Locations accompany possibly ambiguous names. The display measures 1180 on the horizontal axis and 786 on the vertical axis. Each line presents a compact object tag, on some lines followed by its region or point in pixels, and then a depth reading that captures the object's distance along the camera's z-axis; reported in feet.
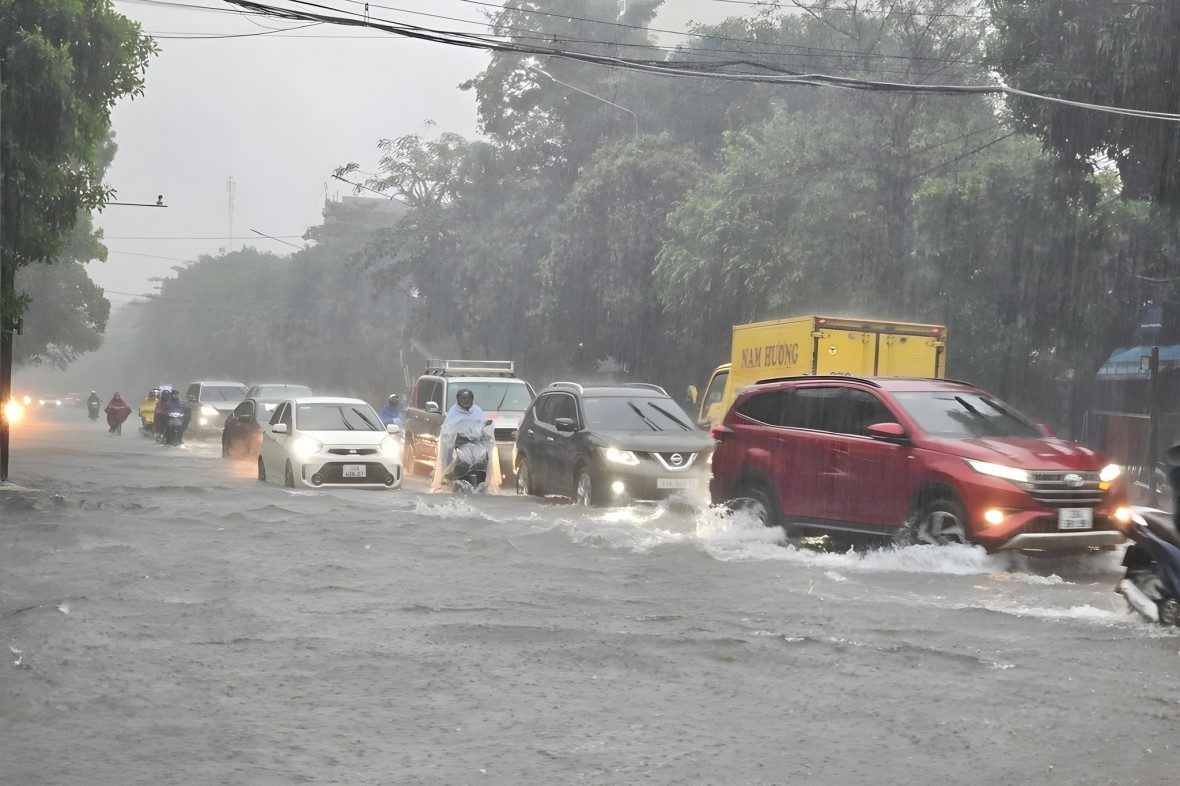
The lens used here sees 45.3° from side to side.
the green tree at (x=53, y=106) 57.31
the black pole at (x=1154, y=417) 67.10
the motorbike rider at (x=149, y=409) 151.23
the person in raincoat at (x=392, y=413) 86.89
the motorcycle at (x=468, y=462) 60.49
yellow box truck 63.98
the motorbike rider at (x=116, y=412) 157.28
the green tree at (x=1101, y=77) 65.00
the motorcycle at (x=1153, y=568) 27.53
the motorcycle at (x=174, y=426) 124.26
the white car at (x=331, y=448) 65.10
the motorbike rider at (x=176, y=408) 125.39
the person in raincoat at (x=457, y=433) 60.54
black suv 55.26
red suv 36.11
